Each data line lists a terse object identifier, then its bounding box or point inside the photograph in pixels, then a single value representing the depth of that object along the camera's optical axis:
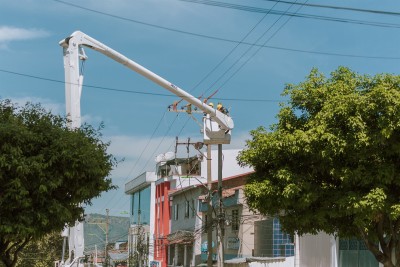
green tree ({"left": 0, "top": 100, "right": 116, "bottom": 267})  16.42
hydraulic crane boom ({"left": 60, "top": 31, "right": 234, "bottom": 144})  22.00
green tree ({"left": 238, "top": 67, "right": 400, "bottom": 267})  16.72
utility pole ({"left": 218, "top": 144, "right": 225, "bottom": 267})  29.98
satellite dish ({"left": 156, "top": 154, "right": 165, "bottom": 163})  63.70
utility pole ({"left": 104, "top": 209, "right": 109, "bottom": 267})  79.31
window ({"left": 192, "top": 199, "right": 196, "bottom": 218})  52.56
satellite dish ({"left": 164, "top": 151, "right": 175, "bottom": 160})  62.48
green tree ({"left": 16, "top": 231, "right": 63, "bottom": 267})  67.44
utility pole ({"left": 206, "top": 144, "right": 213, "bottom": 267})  31.44
